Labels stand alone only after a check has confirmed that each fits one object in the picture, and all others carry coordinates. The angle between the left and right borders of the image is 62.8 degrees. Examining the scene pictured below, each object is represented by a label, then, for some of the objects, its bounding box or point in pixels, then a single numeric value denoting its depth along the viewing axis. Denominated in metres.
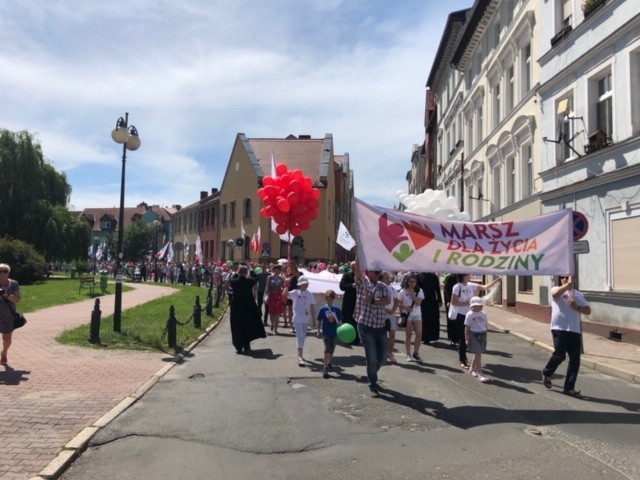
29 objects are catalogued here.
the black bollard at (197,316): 14.23
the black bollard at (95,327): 11.16
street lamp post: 12.24
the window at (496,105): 23.18
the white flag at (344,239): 21.50
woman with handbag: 8.68
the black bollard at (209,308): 17.23
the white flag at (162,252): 40.22
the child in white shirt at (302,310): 9.63
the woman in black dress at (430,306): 11.78
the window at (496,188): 23.11
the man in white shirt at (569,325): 7.32
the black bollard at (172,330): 11.12
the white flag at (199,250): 34.47
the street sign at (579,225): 11.05
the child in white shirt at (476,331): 8.36
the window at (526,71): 19.38
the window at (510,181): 21.20
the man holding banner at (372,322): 7.14
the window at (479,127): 26.27
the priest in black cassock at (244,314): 10.83
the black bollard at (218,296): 21.37
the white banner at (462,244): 7.07
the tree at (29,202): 36.25
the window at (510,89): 21.25
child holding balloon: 8.66
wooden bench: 26.45
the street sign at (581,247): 11.26
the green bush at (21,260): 29.92
